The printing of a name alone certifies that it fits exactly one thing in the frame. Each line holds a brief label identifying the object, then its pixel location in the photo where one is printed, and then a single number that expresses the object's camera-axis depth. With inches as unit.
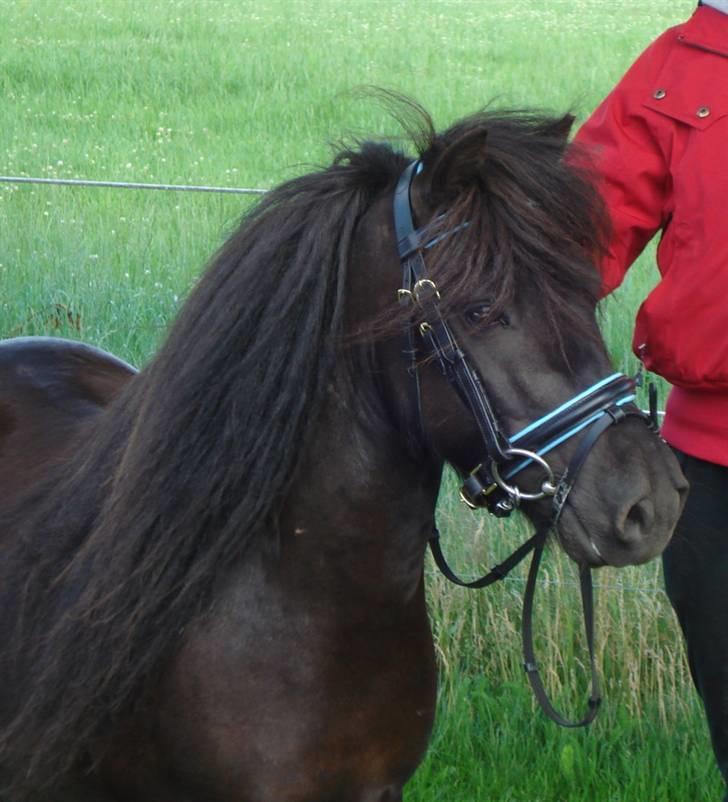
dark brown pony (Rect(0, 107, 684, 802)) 140.8
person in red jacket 170.7
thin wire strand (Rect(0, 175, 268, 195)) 408.5
